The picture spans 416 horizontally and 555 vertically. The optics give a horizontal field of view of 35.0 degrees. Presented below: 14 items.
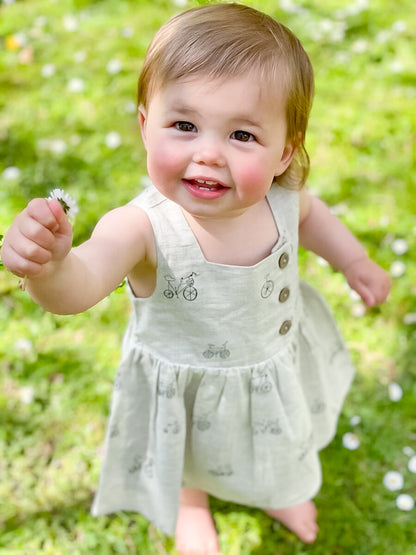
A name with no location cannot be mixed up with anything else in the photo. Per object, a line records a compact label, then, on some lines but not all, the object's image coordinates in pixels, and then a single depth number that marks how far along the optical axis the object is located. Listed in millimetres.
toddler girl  1020
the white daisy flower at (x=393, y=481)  1862
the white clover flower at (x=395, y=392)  2035
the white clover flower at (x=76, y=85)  3033
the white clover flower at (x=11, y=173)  2580
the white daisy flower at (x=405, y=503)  1823
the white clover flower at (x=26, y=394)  2014
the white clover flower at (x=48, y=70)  3115
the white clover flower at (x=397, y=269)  2291
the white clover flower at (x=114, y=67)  3105
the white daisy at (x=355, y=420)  1986
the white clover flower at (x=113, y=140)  2766
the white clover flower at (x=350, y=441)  1938
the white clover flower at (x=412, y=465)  1892
